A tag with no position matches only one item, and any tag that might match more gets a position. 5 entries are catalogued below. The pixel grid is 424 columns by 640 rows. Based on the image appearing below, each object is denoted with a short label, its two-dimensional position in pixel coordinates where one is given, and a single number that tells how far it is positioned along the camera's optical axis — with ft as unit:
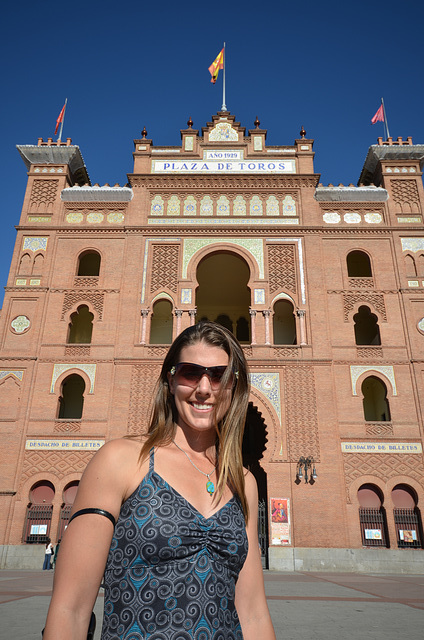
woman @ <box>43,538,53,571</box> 45.11
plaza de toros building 48.49
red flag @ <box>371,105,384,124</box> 66.28
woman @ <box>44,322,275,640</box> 4.36
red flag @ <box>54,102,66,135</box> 67.58
